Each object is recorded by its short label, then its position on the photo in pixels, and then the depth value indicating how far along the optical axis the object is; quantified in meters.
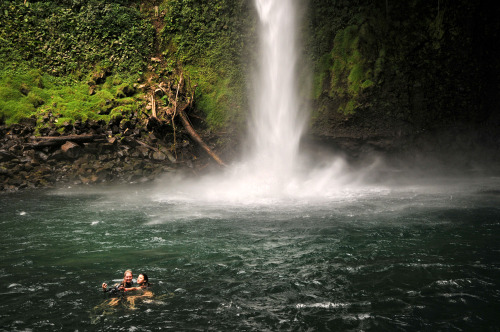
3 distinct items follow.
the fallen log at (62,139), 18.28
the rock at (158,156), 18.99
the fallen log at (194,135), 19.19
